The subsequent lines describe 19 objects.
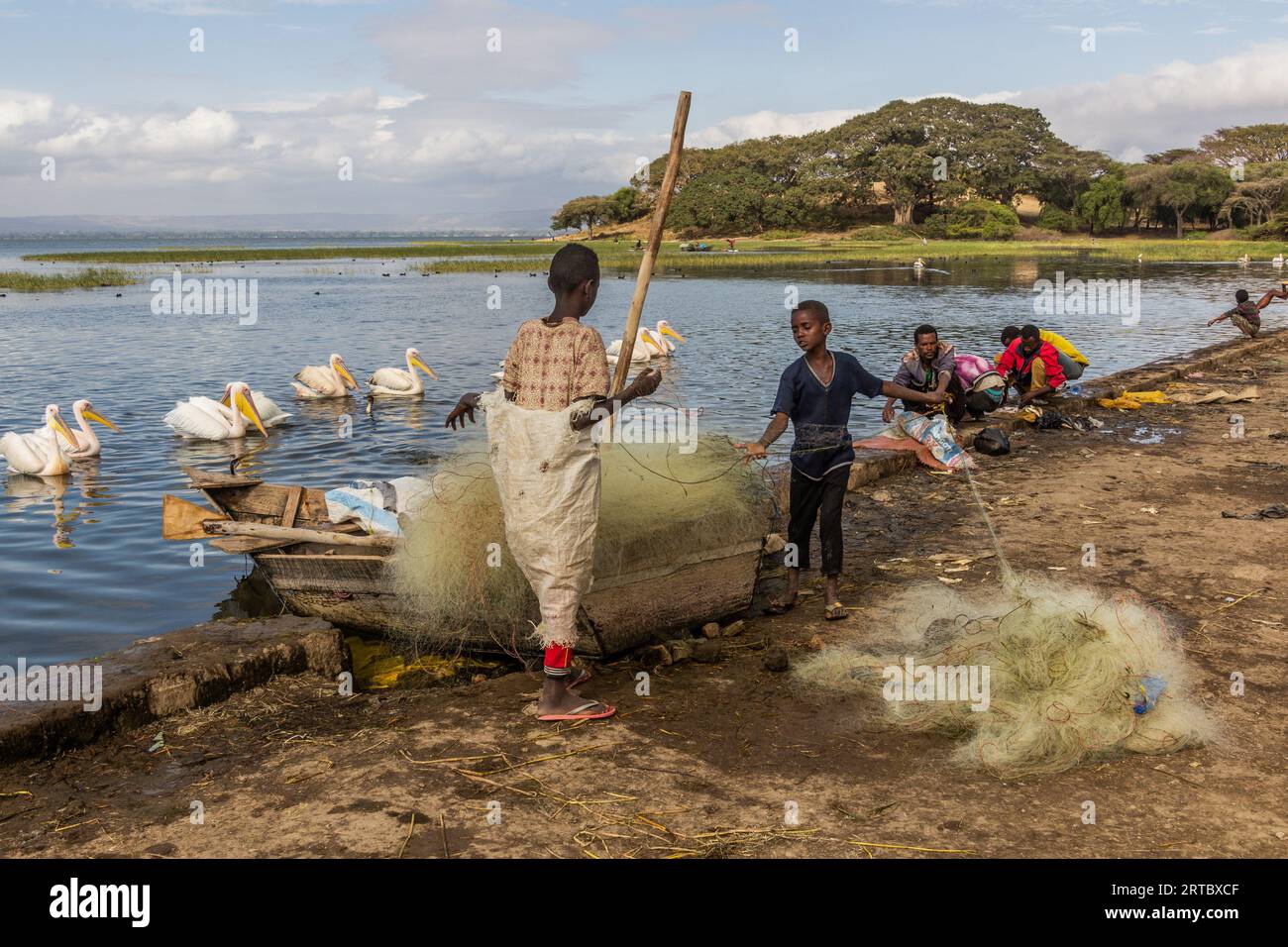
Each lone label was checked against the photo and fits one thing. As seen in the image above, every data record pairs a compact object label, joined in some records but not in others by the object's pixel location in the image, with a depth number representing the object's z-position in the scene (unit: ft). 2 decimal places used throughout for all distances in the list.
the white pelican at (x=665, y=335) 77.30
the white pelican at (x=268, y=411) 52.85
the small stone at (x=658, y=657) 19.21
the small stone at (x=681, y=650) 19.42
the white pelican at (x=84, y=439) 44.62
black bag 36.60
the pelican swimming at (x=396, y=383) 62.08
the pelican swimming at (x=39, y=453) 42.45
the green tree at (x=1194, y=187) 233.76
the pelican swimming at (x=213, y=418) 49.29
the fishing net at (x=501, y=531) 19.56
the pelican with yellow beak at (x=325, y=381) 61.31
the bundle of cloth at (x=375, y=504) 23.70
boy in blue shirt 20.94
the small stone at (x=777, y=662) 18.39
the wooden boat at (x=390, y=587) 19.42
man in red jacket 43.65
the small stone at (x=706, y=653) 19.26
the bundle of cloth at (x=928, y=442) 34.81
